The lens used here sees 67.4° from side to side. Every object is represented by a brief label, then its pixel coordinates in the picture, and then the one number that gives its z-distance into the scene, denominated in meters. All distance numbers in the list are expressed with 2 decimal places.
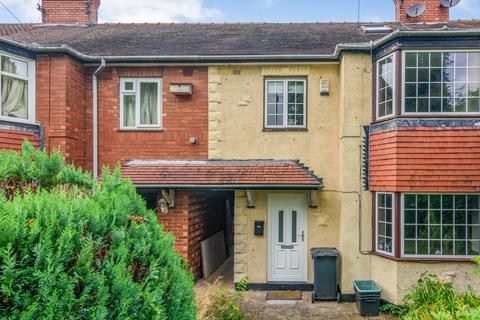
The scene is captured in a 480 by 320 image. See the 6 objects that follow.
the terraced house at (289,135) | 7.61
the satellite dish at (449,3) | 11.18
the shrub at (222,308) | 5.86
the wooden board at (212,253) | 9.91
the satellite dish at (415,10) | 12.02
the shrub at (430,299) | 6.35
